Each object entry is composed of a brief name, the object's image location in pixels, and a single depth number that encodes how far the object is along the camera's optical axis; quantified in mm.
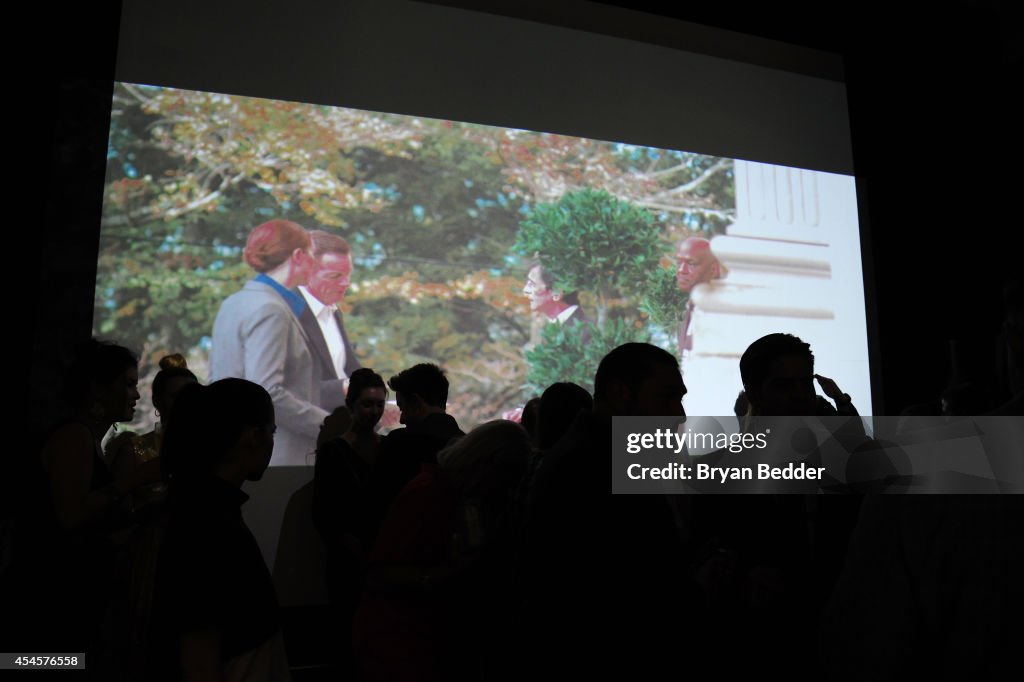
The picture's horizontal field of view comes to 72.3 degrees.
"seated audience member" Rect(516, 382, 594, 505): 2309
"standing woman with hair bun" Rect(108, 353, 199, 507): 1896
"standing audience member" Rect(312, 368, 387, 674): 3148
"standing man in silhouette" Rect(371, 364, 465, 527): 2486
